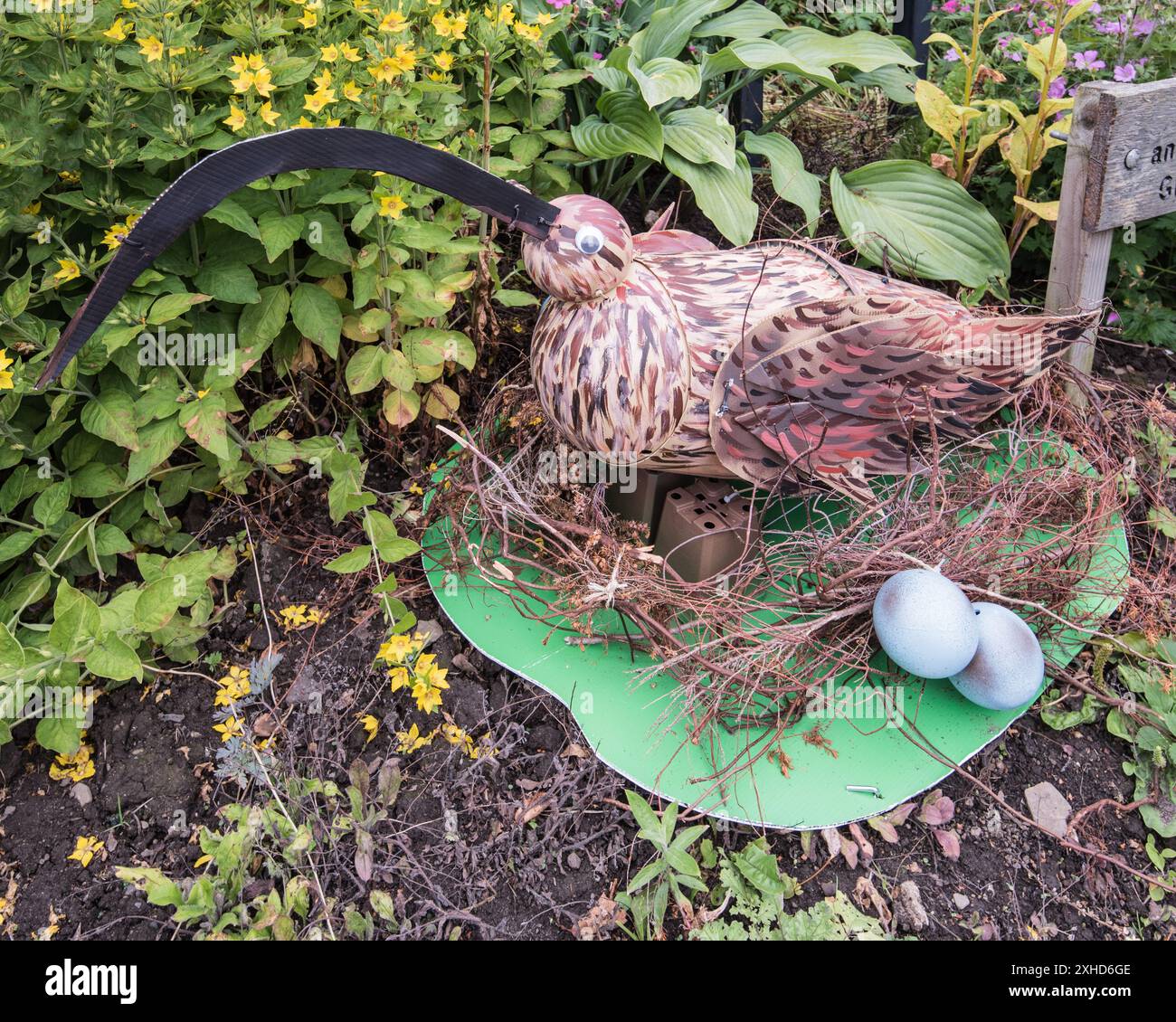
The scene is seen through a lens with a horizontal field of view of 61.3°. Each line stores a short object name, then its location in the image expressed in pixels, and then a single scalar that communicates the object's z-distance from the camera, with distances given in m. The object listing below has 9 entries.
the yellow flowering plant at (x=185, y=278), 1.62
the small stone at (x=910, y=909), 1.56
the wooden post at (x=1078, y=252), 2.04
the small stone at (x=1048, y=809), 1.68
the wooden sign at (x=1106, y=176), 1.98
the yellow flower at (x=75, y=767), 1.76
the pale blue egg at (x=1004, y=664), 1.65
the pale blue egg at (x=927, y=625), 1.62
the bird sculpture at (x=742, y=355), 1.69
